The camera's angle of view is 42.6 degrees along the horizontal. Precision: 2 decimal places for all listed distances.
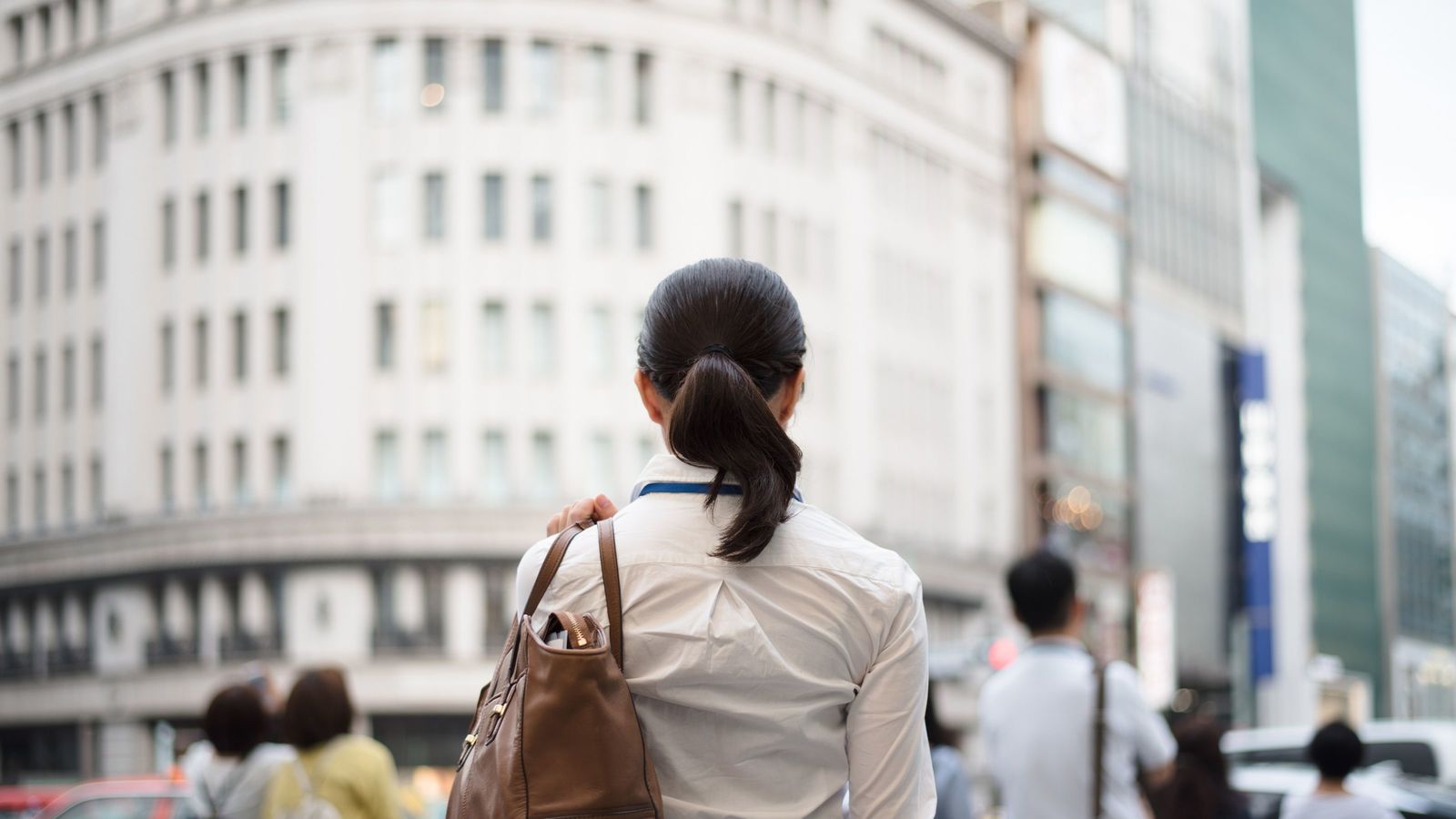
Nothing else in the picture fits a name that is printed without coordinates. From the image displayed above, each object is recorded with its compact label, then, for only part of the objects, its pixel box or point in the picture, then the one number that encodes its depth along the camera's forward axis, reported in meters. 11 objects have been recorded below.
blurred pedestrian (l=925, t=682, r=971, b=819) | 5.87
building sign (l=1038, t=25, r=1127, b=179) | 61.81
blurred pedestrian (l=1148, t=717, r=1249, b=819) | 7.92
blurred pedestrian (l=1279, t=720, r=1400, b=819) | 6.18
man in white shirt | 5.23
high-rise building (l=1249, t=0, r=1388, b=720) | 85.19
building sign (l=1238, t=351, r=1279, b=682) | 68.06
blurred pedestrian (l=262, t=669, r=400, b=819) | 6.01
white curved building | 44.06
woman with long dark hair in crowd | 2.43
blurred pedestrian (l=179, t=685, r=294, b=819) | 6.43
